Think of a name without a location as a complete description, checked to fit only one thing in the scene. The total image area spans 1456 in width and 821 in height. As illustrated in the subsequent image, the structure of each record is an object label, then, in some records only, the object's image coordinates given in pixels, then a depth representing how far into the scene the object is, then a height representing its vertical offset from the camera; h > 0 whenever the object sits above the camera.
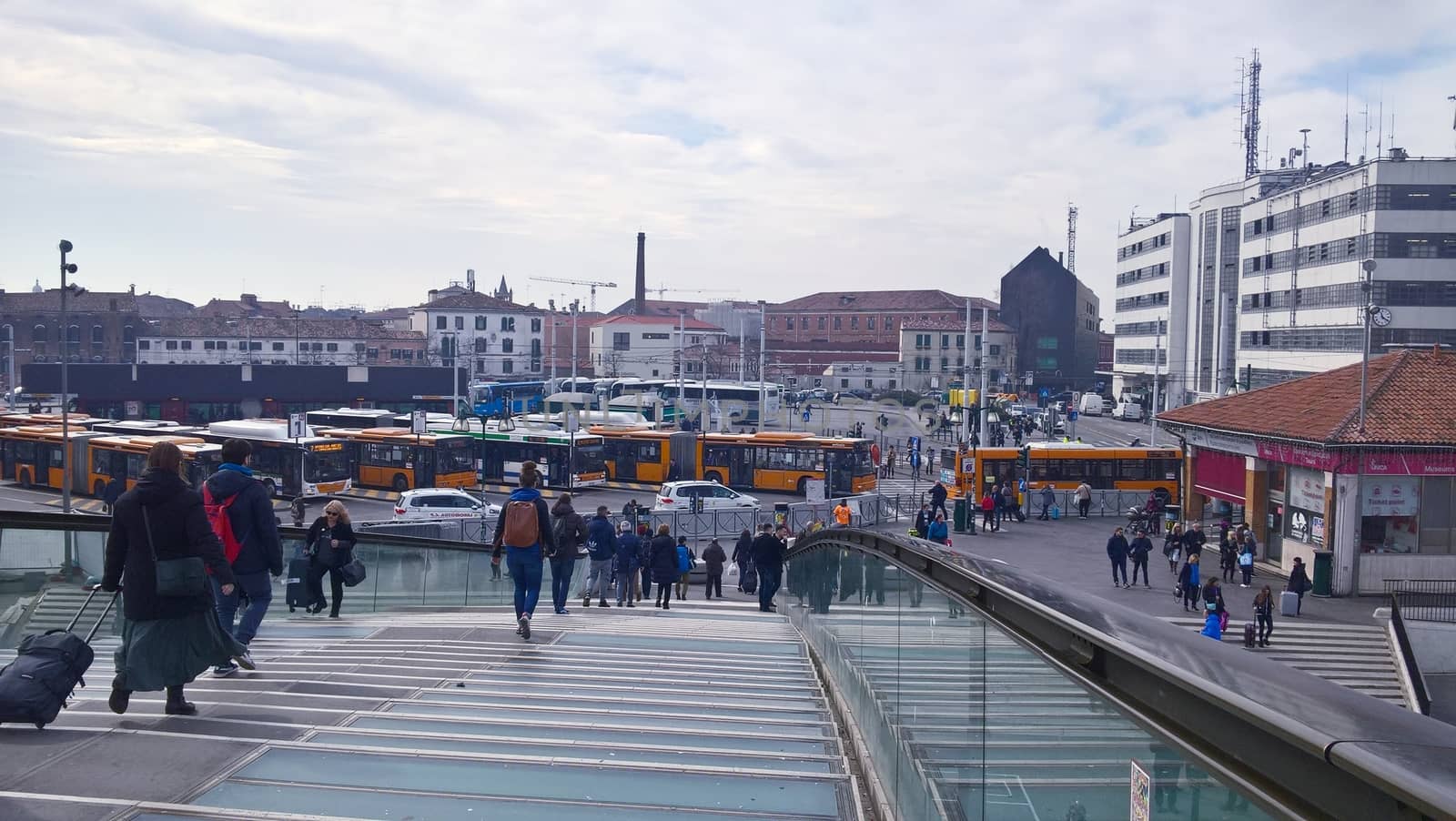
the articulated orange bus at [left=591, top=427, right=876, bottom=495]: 40.75 -3.19
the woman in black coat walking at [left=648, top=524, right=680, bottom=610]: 16.66 -2.75
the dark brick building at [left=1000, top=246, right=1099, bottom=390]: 111.19 +5.16
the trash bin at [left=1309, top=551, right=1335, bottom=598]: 24.58 -4.10
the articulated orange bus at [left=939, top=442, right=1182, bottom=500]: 38.81 -3.07
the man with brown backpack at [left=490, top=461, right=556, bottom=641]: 9.70 -1.45
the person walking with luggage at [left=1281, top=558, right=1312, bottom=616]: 22.70 -3.98
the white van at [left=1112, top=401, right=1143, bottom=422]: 79.25 -2.63
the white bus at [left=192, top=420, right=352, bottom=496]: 38.25 -3.28
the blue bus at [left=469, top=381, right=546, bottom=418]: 65.00 -1.83
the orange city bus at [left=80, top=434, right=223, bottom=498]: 34.38 -2.99
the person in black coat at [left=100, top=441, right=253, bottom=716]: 5.79 -1.03
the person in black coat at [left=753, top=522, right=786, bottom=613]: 15.81 -2.57
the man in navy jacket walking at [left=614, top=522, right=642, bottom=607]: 15.93 -2.60
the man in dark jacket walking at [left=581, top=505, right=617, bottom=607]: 13.84 -2.15
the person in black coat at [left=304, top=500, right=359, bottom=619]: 11.20 -1.74
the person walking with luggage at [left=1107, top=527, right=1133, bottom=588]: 25.25 -3.81
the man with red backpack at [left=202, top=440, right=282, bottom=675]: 7.16 -0.97
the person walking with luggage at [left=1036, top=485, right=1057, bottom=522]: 37.22 -4.05
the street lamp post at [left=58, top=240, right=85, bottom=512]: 27.36 -1.61
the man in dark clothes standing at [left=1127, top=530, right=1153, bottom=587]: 25.14 -3.77
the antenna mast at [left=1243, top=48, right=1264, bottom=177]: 80.44 +16.30
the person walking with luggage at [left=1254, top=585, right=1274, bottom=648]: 20.48 -4.11
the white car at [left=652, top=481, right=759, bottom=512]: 34.91 -3.85
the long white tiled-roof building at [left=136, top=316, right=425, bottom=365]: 97.44 +1.73
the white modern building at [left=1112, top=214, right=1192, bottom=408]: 77.62 +4.93
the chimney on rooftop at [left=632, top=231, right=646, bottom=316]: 126.72 +8.80
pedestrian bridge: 1.77 -1.73
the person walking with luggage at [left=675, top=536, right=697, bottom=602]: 19.88 -3.38
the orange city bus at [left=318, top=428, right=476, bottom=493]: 41.03 -3.29
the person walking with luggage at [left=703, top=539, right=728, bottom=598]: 21.91 -3.64
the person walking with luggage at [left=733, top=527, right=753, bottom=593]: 22.45 -3.73
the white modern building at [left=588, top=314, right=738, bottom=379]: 106.31 +1.89
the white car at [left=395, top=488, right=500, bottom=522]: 32.78 -3.90
